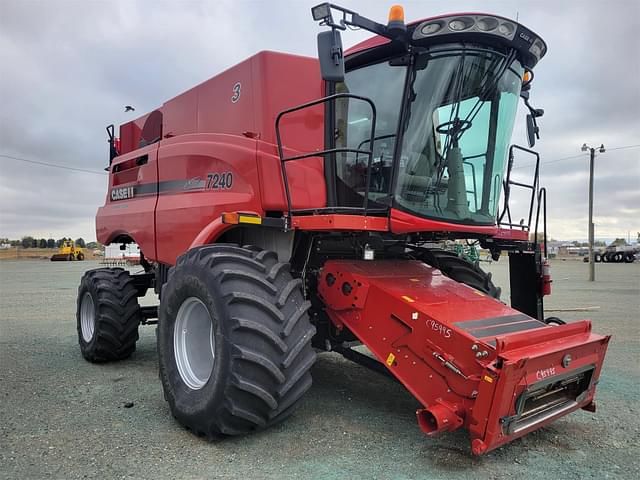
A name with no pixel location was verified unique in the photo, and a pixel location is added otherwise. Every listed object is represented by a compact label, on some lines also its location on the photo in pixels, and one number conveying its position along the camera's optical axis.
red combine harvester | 3.34
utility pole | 22.73
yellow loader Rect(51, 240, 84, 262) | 42.28
